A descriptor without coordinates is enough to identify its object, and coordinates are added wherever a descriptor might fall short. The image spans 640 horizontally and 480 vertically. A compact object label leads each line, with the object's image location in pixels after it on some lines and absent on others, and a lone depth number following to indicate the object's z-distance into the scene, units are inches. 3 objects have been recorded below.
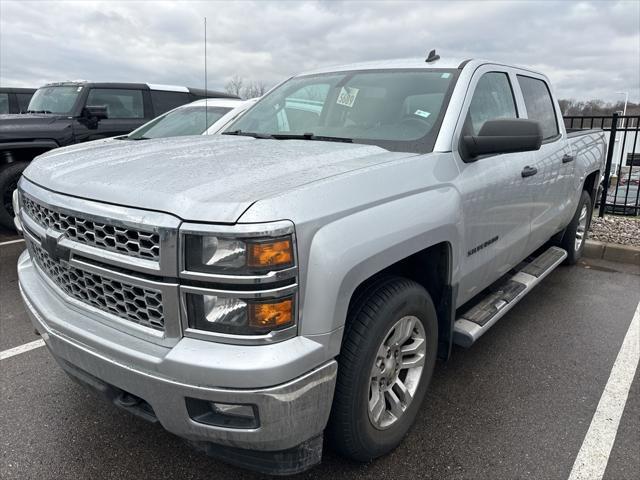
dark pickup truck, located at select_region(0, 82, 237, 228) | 244.1
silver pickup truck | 65.5
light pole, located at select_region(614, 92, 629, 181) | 294.4
